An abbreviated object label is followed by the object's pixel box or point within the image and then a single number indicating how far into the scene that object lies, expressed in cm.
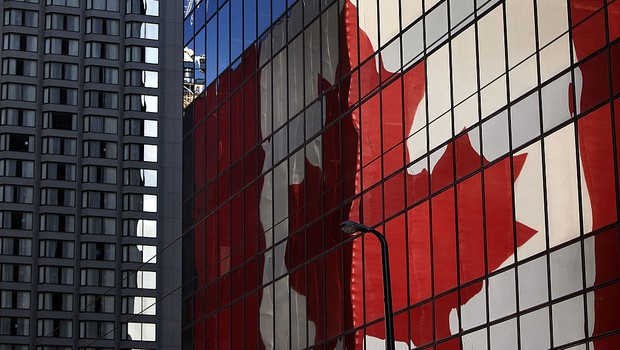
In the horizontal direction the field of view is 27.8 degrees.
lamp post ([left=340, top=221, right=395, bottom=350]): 2720
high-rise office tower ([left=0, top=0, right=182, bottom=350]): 12256
